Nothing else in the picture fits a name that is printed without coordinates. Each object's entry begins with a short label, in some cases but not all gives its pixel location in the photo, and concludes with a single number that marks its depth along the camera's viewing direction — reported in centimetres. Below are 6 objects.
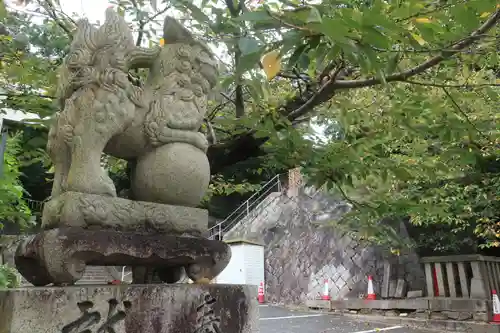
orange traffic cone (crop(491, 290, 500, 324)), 728
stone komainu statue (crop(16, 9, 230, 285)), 200
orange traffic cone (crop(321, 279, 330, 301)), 1087
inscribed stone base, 173
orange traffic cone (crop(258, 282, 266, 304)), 1265
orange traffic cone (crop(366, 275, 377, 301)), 985
